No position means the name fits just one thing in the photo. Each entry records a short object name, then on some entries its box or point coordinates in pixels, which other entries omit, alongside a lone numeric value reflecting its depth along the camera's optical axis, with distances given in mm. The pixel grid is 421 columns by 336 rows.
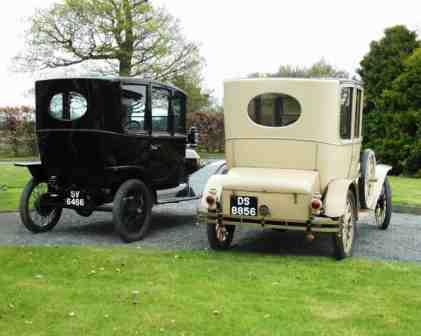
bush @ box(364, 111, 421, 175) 19984
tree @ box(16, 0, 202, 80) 28219
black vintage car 8641
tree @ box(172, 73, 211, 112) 29703
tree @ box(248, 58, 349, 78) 41438
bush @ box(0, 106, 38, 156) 27219
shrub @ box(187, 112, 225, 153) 29609
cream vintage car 7438
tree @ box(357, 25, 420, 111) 20984
